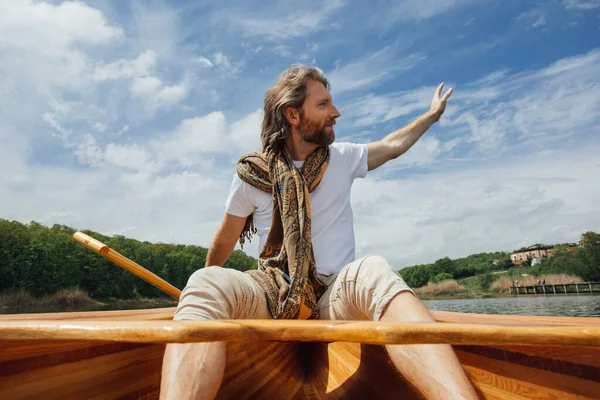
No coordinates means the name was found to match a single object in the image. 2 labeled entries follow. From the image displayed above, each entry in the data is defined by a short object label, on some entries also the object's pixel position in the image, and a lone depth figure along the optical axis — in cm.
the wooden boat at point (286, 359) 76
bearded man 100
